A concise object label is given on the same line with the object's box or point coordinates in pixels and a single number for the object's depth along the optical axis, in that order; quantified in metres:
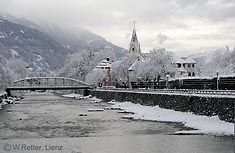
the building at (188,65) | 128.71
